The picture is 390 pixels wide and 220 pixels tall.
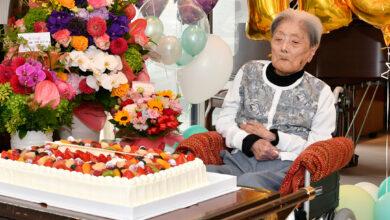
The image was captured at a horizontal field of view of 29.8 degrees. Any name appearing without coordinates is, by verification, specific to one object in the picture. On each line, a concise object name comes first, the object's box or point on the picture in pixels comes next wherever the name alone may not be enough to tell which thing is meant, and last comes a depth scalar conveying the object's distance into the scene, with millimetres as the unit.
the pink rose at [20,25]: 3340
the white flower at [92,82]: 3266
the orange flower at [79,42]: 3211
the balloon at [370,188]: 4012
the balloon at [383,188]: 4039
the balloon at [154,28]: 3900
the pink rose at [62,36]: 3195
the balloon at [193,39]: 4133
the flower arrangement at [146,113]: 3289
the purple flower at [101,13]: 3309
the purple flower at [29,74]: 3027
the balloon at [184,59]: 4219
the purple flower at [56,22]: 3242
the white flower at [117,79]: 3291
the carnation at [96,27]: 3234
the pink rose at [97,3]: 3316
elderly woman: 3270
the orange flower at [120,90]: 3342
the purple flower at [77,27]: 3242
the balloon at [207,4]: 4391
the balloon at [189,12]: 4066
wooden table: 1883
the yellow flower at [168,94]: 3416
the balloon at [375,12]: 4387
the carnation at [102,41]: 3254
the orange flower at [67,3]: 3246
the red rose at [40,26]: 3275
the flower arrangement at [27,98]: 3027
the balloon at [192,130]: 4352
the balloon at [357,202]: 3734
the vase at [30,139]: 3129
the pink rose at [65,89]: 3137
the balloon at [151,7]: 4098
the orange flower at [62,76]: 3223
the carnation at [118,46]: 3304
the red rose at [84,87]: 3279
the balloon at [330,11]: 4566
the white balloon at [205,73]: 4293
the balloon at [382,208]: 3717
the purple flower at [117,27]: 3312
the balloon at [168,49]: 3988
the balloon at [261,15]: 4766
